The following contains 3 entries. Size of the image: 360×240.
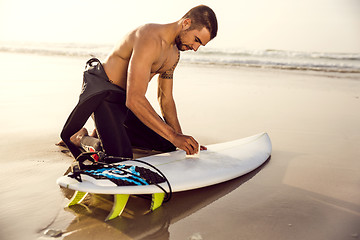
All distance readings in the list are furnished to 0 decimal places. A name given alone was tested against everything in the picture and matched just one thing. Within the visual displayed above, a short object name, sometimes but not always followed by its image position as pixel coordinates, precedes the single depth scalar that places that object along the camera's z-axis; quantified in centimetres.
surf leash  205
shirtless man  239
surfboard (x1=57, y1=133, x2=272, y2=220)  202
